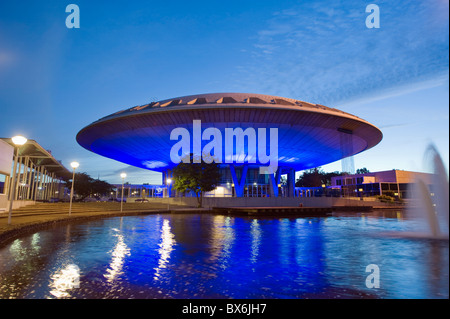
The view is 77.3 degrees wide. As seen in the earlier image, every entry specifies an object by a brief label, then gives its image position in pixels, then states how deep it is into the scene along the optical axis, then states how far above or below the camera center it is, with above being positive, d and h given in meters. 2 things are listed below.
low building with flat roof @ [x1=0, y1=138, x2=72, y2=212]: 19.03 +3.48
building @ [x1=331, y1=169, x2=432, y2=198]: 67.62 +4.06
